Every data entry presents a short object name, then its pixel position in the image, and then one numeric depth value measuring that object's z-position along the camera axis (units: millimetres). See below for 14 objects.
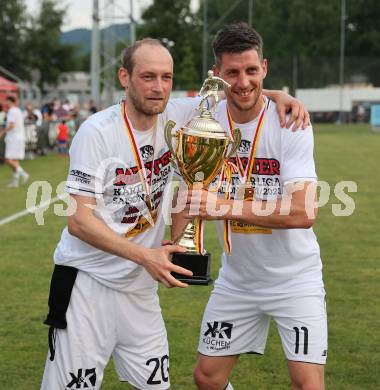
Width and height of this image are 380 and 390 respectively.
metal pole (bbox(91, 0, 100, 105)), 31797
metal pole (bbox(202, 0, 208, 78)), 48062
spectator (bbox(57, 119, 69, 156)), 27484
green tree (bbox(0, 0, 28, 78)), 68125
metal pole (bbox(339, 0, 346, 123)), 54250
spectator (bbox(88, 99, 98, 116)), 32644
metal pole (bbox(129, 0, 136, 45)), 36034
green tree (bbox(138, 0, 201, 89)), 83500
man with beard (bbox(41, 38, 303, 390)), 3754
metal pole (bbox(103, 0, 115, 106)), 35688
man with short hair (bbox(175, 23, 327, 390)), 3977
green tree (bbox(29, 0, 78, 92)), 70562
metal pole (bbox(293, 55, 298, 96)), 55500
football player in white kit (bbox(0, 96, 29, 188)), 17906
